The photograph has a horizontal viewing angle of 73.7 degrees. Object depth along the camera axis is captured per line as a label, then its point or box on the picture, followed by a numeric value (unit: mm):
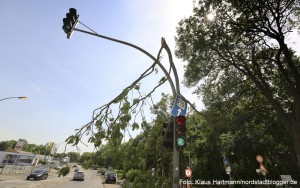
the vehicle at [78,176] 34281
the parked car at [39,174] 28828
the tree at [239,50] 13672
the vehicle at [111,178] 34469
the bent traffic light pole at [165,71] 5195
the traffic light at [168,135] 5277
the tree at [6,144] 135100
